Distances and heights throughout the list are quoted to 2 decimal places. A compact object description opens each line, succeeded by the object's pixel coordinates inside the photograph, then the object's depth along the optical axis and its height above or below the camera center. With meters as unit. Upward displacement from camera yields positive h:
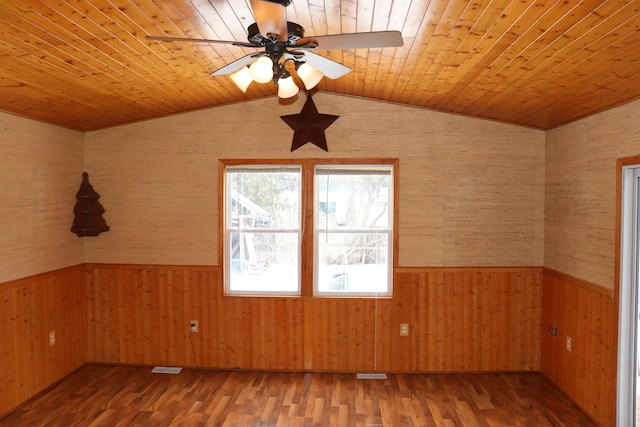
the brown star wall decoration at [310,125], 4.77 +0.88
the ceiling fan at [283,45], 1.93 +0.80
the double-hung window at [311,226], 4.86 -0.19
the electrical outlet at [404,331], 4.80 -1.29
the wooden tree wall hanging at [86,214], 4.72 -0.06
